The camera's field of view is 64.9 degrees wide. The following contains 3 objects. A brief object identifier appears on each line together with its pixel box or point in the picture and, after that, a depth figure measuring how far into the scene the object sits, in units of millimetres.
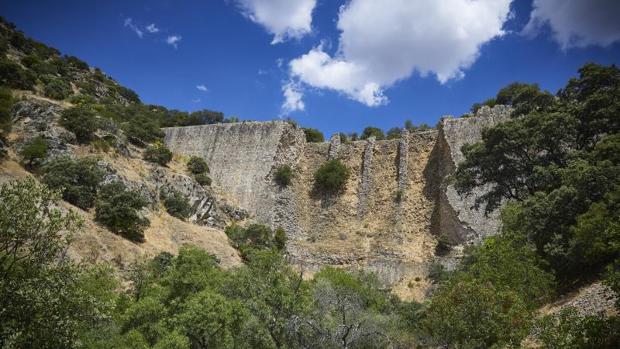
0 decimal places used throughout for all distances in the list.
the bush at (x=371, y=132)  49156
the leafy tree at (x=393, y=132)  47950
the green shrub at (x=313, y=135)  46891
